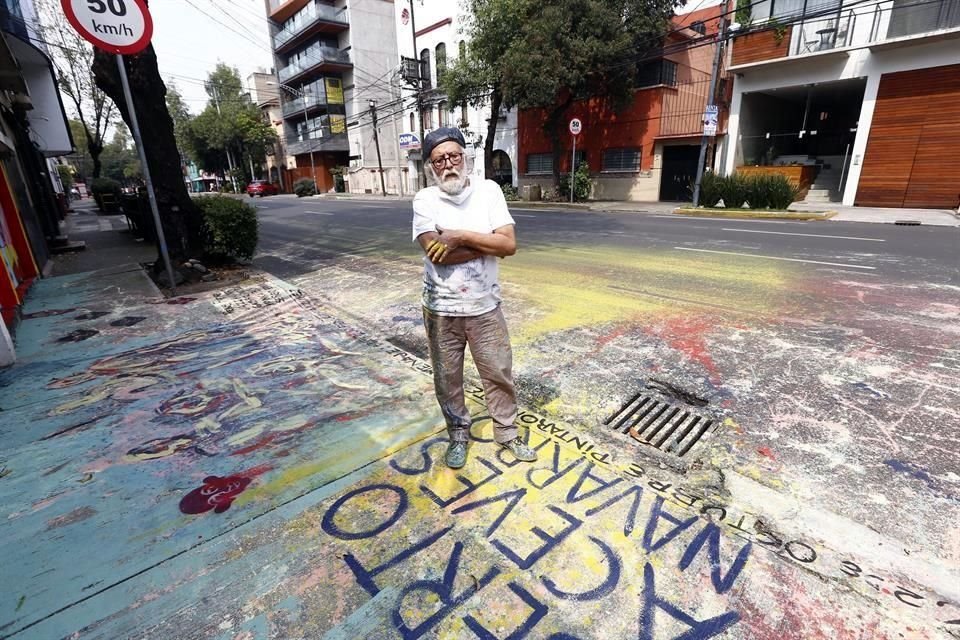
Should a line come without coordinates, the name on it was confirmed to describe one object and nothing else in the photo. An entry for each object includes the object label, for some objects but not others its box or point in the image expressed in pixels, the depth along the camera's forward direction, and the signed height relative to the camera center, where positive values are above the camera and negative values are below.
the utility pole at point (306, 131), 40.42 +4.55
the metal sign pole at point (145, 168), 5.43 +0.25
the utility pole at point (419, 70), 27.74 +6.74
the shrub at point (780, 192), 13.68 -0.64
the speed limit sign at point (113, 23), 4.71 +1.70
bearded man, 2.27 -0.52
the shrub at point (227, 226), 7.29 -0.65
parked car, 42.12 -0.39
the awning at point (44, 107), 10.47 +2.12
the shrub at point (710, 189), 15.06 -0.56
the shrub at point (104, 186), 21.70 +0.09
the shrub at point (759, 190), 13.91 -0.58
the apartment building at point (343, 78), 37.31 +8.62
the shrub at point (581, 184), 20.59 -0.38
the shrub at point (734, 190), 14.38 -0.59
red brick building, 18.55 +1.79
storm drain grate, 2.69 -1.51
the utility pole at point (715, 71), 13.72 +3.01
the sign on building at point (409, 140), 29.84 +2.50
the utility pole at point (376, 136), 32.12 +3.07
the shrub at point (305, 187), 39.33 -0.37
